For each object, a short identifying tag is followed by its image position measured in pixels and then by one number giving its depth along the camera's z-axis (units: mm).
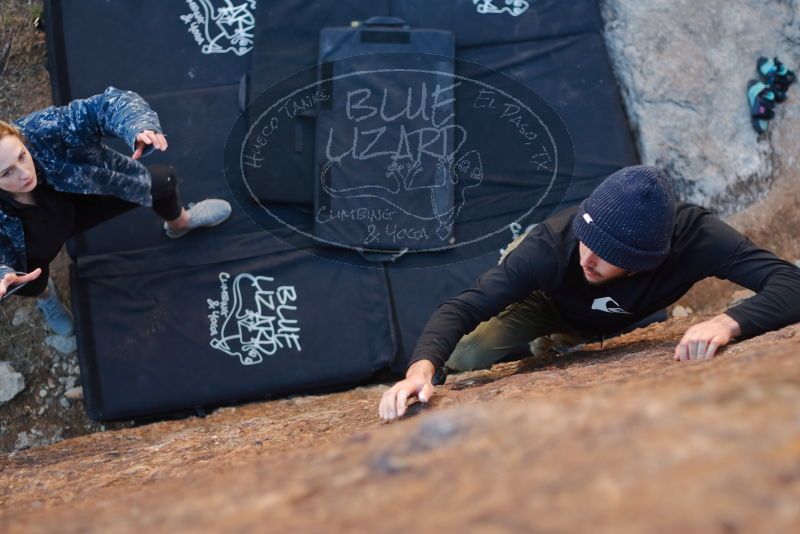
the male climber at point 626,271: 2543
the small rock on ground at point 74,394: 4621
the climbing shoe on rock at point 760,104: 4809
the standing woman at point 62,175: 3168
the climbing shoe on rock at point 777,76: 4840
